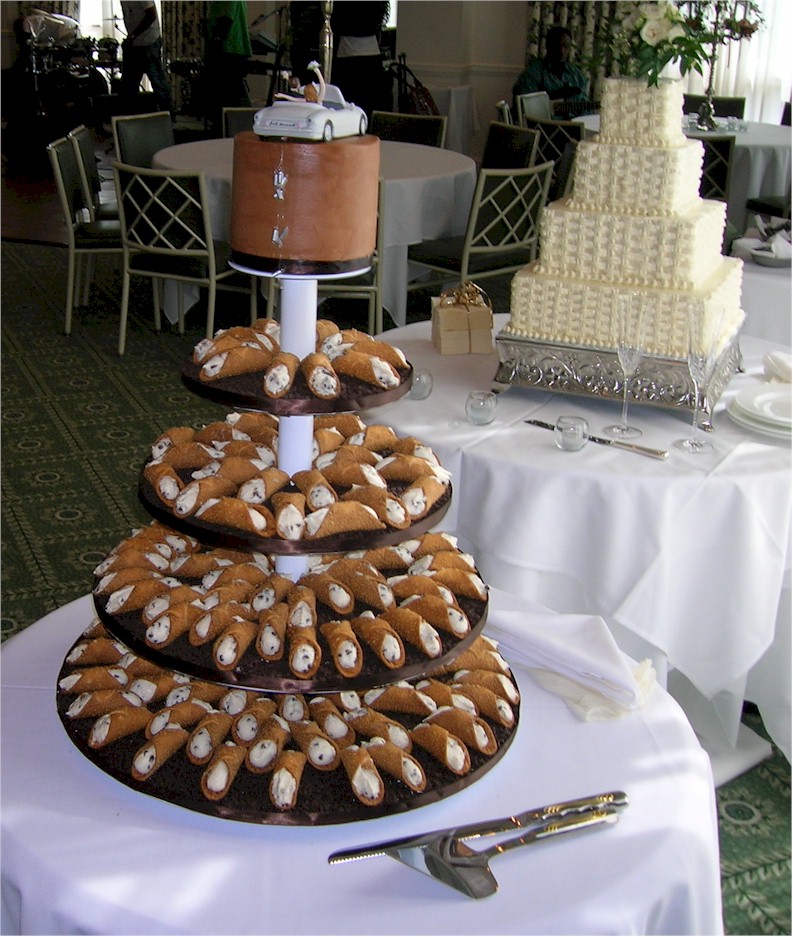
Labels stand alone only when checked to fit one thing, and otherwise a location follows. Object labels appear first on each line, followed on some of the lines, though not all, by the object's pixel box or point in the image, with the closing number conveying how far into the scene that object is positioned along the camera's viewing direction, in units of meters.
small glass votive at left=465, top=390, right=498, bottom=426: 2.40
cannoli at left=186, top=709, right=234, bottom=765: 1.31
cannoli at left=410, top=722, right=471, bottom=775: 1.31
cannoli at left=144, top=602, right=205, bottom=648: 1.28
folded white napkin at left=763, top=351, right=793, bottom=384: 2.65
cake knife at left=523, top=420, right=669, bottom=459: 2.26
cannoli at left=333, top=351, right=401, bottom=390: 1.35
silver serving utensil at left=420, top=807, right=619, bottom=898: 1.16
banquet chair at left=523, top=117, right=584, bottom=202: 6.46
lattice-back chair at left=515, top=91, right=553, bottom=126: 7.39
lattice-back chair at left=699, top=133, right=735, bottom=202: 5.77
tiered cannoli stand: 1.25
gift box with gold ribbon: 2.89
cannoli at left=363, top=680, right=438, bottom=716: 1.40
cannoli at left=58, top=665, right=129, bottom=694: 1.43
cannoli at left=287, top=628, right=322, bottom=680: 1.23
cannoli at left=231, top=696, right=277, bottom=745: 1.34
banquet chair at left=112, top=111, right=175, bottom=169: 6.09
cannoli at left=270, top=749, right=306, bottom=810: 1.24
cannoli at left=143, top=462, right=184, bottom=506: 1.35
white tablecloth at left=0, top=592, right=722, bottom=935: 1.14
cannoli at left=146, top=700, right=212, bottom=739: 1.34
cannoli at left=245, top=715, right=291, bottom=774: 1.30
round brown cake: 1.20
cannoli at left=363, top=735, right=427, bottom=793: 1.28
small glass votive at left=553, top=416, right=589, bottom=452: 2.28
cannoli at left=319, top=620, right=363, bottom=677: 1.25
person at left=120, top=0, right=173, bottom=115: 10.32
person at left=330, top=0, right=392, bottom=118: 8.70
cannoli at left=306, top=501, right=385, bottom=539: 1.27
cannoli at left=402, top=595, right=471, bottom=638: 1.35
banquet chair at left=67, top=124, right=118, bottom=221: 5.55
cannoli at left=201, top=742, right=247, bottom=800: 1.25
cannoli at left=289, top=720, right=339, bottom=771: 1.30
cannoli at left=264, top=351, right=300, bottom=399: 1.27
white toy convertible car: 1.19
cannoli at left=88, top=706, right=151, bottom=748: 1.33
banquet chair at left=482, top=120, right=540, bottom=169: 5.81
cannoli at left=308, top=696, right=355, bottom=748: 1.35
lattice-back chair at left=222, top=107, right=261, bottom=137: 6.74
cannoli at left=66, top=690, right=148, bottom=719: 1.38
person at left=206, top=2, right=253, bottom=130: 10.20
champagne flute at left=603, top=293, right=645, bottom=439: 2.38
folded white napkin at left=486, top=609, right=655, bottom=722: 1.47
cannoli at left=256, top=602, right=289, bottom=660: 1.26
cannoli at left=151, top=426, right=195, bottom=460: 1.50
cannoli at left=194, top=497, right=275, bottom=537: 1.27
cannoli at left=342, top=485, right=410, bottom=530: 1.31
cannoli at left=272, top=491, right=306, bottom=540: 1.26
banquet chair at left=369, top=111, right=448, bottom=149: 6.75
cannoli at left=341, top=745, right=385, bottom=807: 1.25
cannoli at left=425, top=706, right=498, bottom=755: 1.35
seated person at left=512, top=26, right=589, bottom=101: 8.63
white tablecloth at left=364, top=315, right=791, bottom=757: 2.17
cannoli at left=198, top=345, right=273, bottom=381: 1.33
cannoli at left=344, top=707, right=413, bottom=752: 1.34
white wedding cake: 2.36
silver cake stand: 2.41
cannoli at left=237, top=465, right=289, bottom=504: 1.32
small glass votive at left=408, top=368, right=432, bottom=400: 2.54
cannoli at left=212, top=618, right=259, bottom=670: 1.24
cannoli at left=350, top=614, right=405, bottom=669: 1.27
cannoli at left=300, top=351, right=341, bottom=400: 1.28
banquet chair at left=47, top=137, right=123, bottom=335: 5.33
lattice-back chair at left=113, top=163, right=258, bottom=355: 4.89
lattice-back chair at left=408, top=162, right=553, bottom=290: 5.08
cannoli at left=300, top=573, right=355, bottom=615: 1.35
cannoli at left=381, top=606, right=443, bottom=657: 1.30
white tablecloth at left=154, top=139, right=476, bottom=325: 5.21
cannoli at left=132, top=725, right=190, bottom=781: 1.28
